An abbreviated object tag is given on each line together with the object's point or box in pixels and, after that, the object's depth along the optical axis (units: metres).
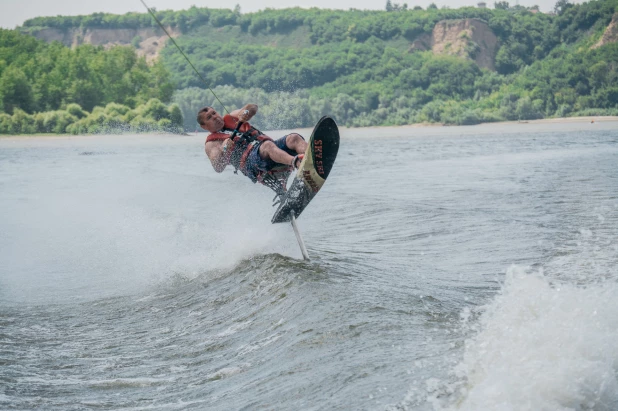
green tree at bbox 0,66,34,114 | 128.12
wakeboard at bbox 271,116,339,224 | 15.37
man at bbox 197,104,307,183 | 16.53
